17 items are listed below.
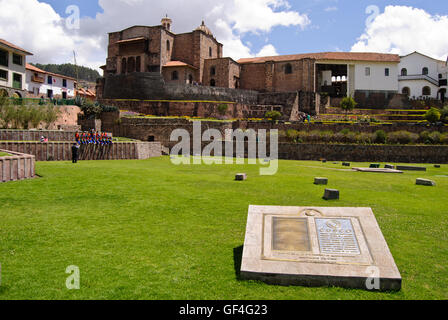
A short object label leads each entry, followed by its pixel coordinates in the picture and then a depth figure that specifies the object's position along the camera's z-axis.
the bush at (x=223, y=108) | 37.59
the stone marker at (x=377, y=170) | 15.59
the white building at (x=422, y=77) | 51.69
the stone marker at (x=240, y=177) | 12.51
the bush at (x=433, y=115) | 33.66
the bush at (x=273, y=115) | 35.31
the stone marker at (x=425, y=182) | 11.45
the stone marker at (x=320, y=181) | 11.57
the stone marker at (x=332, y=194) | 9.25
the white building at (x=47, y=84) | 47.09
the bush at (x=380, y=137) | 28.33
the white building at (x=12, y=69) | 35.97
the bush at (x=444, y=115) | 34.71
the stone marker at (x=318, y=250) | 4.62
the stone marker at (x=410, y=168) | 17.62
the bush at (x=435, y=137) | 27.61
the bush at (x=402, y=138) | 28.05
